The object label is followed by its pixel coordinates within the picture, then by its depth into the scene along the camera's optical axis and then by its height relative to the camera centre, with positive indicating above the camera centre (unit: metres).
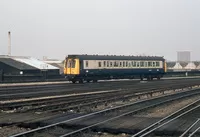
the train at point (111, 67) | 39.25 +0.92
